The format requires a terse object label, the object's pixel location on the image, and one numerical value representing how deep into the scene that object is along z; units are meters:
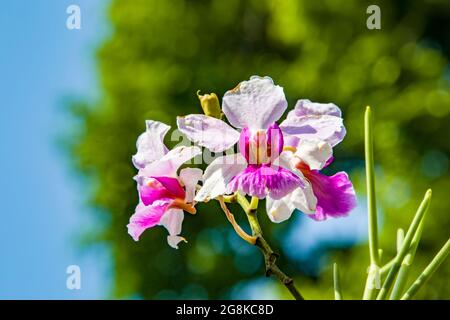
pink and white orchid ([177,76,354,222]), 0.37
